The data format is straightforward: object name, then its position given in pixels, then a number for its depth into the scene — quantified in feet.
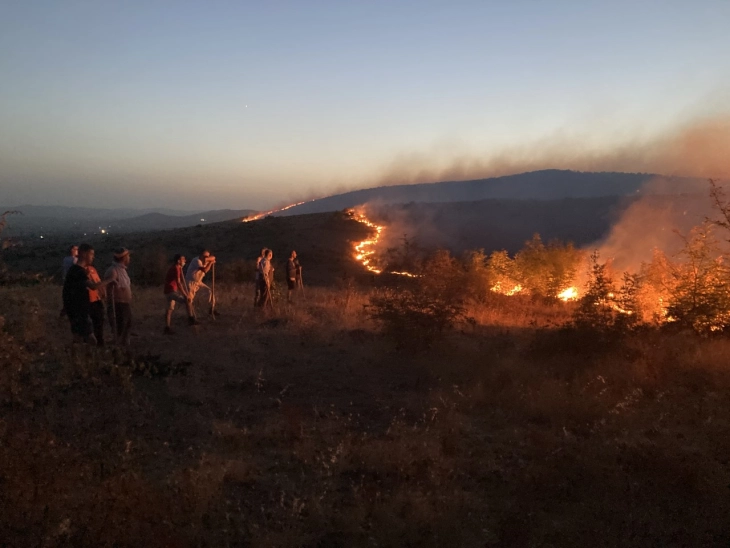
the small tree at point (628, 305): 34.35
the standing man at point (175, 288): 34.37
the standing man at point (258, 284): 43.55
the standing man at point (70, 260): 34.61
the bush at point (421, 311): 35.27
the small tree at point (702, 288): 35.06
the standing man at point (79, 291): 26.81
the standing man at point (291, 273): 48.68
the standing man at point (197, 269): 36.40
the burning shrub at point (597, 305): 34.50
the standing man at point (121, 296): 29.12
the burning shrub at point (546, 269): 68.08
